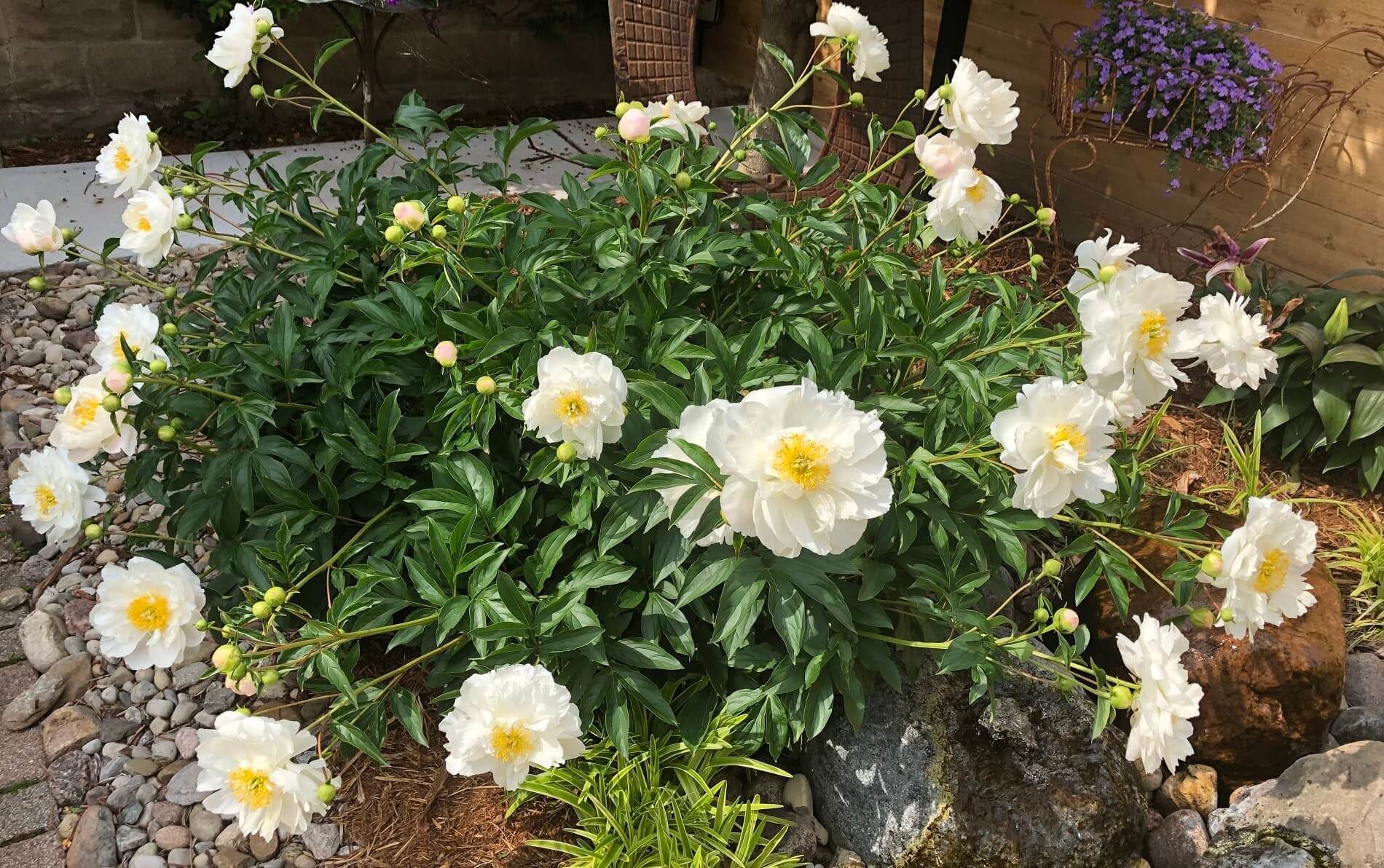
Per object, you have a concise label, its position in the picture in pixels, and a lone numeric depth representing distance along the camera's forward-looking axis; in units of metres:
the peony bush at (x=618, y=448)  1.44
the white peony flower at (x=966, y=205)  1.75
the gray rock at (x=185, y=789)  1.93
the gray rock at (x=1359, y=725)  2.30
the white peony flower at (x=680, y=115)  2.06
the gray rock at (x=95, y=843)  1.81
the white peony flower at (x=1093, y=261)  1.60
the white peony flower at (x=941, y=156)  1.72
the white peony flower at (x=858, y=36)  1.87
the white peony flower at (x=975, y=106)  1.74
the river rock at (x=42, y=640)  2.16
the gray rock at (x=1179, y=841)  2.02
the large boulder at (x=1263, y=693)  2.19
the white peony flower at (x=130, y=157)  1.84
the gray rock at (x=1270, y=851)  1.92
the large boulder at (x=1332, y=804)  1.96
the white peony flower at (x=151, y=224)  1.81
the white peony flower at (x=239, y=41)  1.83
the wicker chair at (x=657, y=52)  3.04
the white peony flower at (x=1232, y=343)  1.57
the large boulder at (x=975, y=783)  1.86
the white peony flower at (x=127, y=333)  1.68
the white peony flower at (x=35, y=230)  1.83
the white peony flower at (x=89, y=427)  1.61
